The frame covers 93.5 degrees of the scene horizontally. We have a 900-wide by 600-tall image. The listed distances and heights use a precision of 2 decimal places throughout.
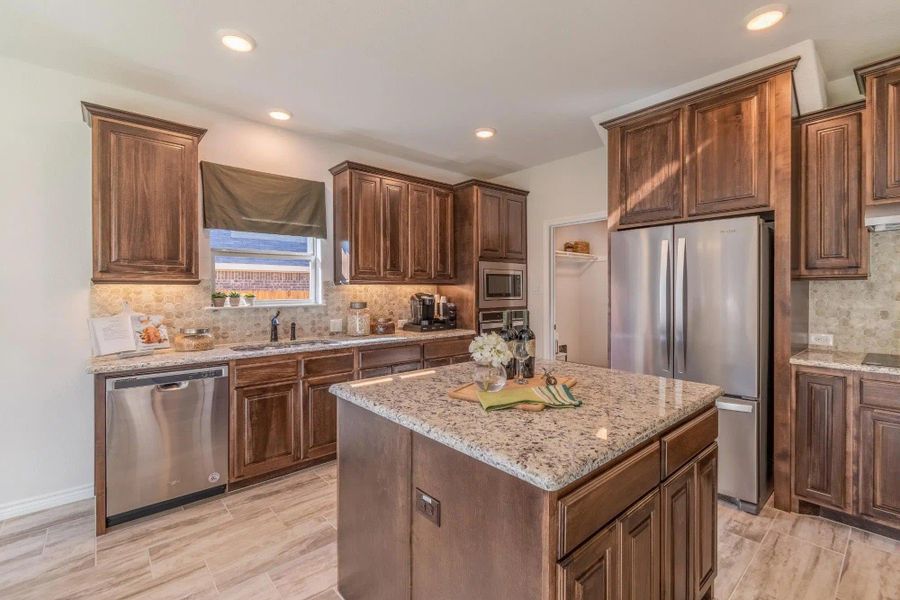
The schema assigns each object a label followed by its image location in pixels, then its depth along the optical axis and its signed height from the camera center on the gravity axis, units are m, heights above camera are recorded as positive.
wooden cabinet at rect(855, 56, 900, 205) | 2.34 +0.93
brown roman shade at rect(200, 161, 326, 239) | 3.28 +0.81
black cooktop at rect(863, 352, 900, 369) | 2.36 -0.38
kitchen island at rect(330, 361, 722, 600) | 1.09 -0.61
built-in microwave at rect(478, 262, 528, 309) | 4.50 +0.14
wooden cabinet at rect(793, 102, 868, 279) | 2.55 +0.64
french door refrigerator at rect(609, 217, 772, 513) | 2.56 -0.17
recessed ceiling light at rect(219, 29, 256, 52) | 2.32 +1.45
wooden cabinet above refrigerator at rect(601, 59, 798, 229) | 2.55 +0.97
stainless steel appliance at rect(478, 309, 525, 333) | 4.51 -0.24
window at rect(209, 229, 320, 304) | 3.44 +0.29
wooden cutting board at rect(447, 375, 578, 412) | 1.53 -0.38
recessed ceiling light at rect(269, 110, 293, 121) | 3.33 +1.47
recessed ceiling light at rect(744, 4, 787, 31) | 2.12 +1.44
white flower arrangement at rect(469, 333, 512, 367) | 1.71 -0.22
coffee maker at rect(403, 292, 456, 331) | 4.35 -0.19
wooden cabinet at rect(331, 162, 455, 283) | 3.81 +0.68
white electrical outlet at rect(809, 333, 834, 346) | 2.96 -0.31
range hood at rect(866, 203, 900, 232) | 2.36 +0.45
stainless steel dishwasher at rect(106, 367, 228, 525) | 2.45 -0.87
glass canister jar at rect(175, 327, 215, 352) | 2.94 -0.28
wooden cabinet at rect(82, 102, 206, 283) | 2.63 +0.67
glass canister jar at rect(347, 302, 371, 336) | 3.92 -0.20
